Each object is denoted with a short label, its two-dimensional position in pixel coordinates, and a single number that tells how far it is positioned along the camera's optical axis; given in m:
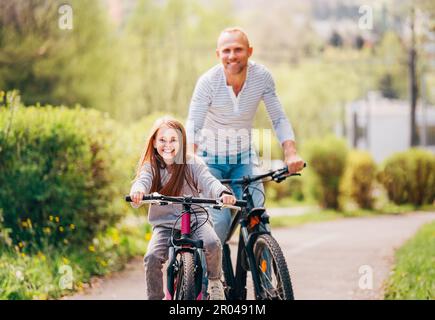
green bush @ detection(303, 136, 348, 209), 17.78
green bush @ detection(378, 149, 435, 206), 19.12
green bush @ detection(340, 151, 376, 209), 18.73
